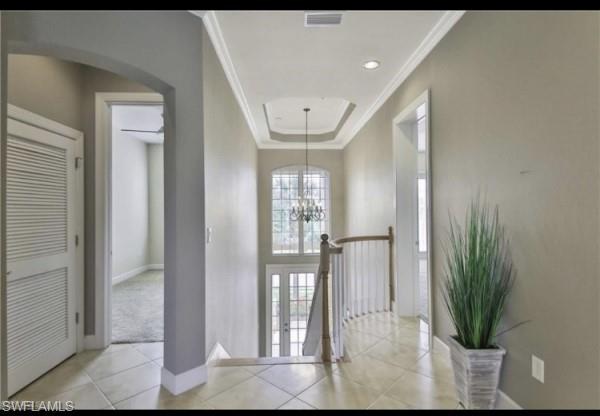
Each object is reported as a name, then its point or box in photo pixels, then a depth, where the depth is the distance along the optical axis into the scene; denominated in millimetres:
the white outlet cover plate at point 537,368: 1649
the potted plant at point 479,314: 1789
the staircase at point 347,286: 2830
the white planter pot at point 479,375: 1780
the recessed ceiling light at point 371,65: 3240
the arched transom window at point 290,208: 7512
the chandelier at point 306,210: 6402
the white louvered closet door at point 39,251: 2242
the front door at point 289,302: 7262
